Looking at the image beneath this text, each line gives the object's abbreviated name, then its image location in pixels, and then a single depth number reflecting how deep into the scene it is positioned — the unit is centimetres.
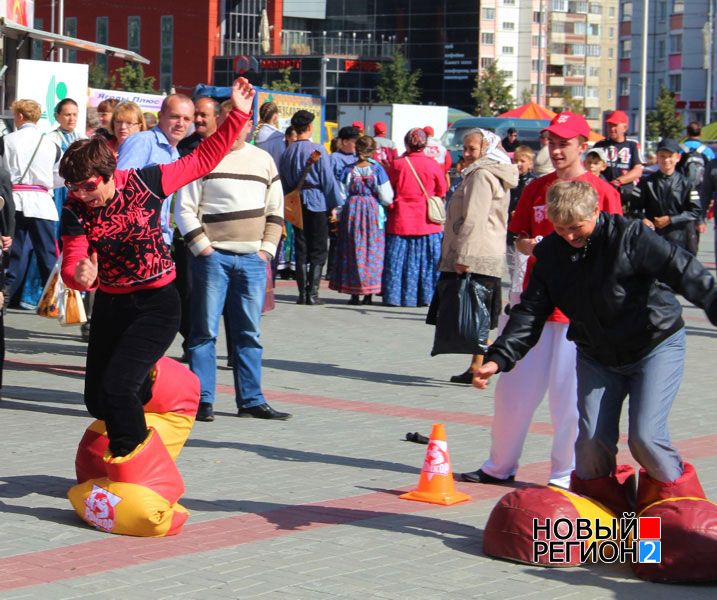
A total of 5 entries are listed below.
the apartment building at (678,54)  10256
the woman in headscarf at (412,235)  1453
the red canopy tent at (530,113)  4838
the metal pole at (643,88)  3850
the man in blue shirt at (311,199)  1461
